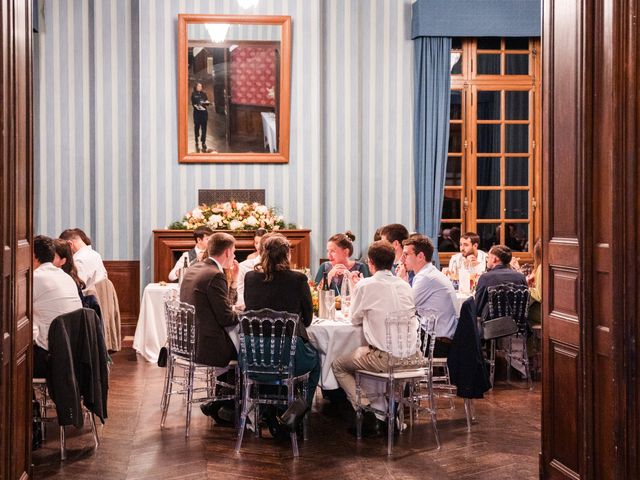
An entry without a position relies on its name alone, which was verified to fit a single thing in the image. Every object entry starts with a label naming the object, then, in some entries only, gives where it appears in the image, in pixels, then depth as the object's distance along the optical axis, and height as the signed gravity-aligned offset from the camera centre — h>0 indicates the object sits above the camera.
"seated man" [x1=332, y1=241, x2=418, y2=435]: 5.34 -0.62
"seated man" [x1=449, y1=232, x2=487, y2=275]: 8.35 -0.48
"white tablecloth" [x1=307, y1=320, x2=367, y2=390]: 5.67 -0.88
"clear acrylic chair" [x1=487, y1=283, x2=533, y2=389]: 7.05 -0.83
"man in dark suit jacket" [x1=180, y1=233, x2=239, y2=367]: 5.55 -0.70
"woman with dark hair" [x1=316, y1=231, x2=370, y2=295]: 6.55 -0.44
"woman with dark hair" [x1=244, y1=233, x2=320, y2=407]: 5.34 -0.49
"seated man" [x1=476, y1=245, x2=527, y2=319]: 7.07 -0.57
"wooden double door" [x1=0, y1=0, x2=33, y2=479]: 3.37 -0.13
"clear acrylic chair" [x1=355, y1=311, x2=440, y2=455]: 5.26 -1.01
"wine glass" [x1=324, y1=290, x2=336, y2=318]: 5.94 -0.66
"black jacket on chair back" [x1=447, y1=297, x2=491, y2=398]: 5.57 -1.01
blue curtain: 10.05 +1.01
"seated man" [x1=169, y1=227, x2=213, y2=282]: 8.29 -0.43
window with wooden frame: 10.29 +0.75
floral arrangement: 9.35 -0.10
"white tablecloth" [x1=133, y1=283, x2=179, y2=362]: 8.21 -1.14
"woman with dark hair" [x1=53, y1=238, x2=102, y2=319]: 5.71 -0.37
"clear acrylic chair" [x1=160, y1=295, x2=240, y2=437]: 5.55 -0.97
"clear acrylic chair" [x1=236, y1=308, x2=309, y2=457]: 5.19 -0.89
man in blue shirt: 5.89 -0.60
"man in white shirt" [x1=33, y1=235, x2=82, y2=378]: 5.06 -0.55
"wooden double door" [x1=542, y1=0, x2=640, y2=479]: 3.38 -0.13
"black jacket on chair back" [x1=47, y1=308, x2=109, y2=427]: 4.87 -0.91
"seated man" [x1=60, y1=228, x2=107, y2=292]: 7.78 -0.46
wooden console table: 9.32 -0.40
